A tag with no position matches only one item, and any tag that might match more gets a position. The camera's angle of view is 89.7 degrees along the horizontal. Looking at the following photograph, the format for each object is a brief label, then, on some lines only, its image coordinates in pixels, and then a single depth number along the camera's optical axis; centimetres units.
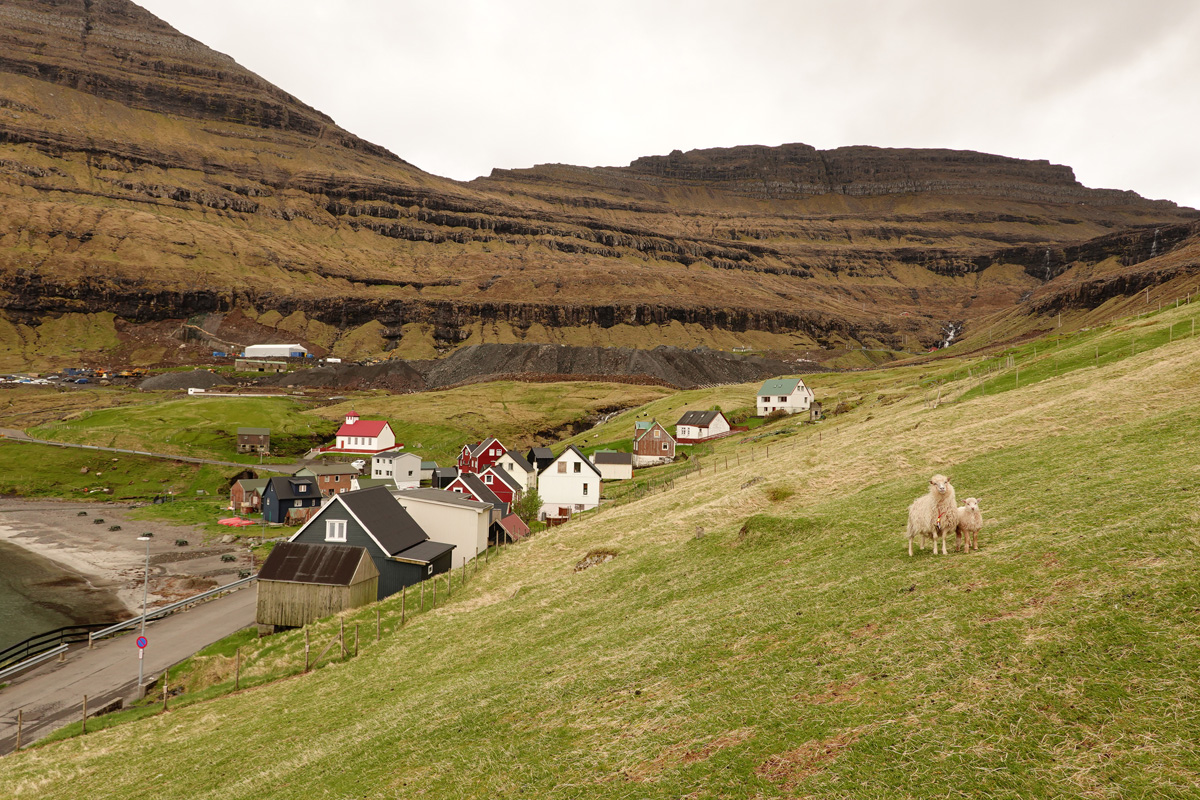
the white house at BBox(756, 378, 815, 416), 11388
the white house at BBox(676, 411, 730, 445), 10712
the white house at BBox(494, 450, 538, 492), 8394
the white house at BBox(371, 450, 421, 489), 10938
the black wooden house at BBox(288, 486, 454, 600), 4488
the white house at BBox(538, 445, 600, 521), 7244
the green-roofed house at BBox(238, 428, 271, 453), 12912
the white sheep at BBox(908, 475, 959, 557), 1656
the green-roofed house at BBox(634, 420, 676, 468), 9744
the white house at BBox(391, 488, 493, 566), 5406
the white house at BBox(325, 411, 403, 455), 12662
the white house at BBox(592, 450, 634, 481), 8831
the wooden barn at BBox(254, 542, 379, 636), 4059
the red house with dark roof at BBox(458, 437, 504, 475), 9062
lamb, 1625
